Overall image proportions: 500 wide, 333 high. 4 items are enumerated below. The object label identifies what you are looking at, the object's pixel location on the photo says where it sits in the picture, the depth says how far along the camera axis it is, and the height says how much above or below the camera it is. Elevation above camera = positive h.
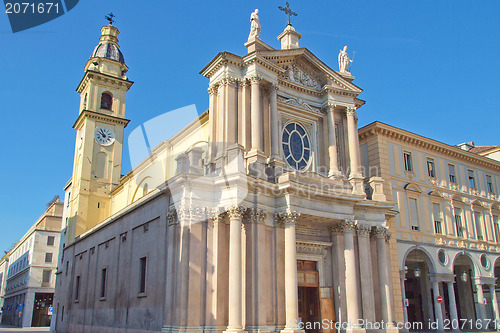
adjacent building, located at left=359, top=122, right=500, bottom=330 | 29.61 +5.41
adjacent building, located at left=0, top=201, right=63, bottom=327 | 58.50 +4.56
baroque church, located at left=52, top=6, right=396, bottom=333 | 20.02 +4.07
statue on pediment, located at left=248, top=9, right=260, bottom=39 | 25.36 +15.19
